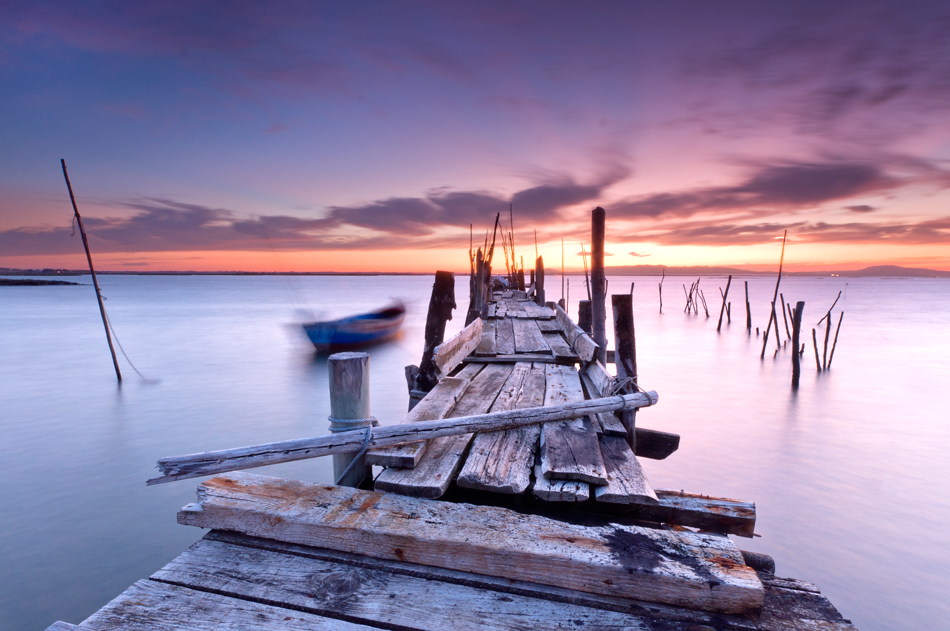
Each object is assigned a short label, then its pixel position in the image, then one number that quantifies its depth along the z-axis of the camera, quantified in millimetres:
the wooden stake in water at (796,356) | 12594
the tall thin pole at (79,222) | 9656
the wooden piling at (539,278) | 17062
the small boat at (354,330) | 16234
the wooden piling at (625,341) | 4219
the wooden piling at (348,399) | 3207
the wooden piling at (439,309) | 7516
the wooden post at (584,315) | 9955
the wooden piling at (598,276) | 6113
